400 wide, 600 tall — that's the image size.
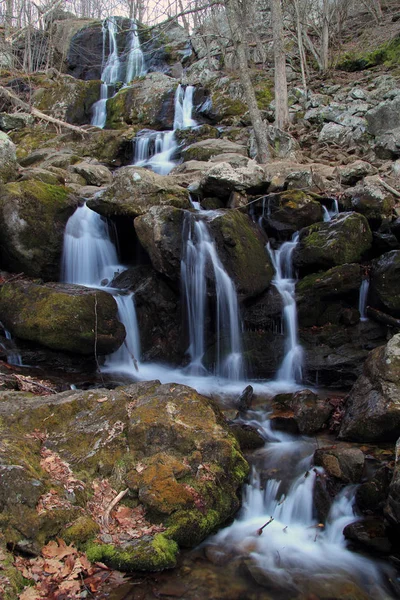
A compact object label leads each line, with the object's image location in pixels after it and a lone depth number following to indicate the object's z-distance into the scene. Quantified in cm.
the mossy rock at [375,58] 1959
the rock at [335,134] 1507
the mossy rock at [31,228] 909
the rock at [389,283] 831
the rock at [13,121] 1992
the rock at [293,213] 1005
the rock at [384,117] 1409
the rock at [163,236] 858
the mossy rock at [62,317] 742
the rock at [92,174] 1309
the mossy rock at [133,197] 963
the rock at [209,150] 1482
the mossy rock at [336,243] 902
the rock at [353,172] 1177
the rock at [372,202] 984
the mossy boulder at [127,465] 348
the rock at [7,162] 1045
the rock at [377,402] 548
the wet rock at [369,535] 410
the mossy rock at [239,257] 890
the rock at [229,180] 1066
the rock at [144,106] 1986
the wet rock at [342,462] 484
